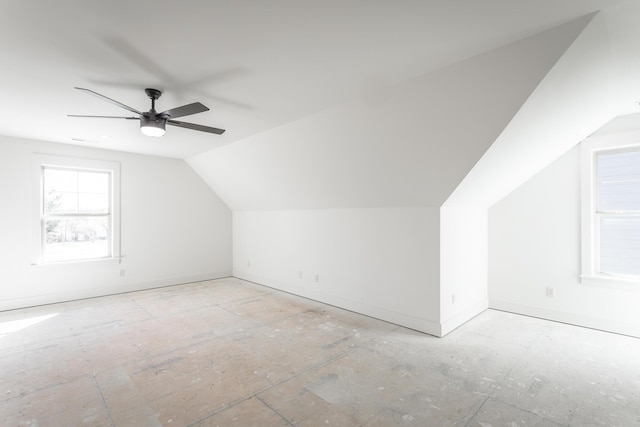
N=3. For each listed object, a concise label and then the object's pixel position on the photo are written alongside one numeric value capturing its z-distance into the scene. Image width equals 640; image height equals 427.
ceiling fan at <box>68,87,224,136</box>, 2.58
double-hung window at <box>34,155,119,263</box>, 4.65
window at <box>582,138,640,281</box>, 3.47
